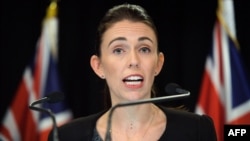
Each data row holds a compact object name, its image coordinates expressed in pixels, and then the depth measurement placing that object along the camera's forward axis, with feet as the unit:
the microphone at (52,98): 10.63
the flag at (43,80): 15.81
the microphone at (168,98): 10.35
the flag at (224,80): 15.43
